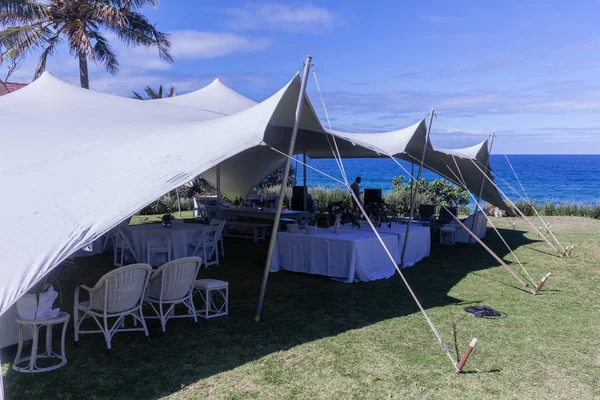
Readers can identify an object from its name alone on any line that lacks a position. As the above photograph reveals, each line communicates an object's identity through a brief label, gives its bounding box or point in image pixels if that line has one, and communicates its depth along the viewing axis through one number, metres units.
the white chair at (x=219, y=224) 8.17
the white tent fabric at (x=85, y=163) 3.52
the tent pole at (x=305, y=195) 12.43
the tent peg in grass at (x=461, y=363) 3.94
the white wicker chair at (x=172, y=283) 4.74
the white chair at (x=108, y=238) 8.51
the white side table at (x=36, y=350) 3.90
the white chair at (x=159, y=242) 7.59
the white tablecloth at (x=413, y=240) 8.43
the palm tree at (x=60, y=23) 15.26
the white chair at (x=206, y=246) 7.93
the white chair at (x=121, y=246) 7.64
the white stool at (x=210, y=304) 5.22
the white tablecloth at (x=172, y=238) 7.67
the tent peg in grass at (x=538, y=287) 6.69
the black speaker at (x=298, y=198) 13.45
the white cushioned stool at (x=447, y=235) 11.00
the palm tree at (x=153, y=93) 23.03
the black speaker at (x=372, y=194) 13.53
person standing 11.95
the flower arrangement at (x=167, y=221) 8.06
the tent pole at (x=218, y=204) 11.00
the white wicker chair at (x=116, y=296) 4.20
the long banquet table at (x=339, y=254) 7.18
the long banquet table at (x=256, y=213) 11.40
